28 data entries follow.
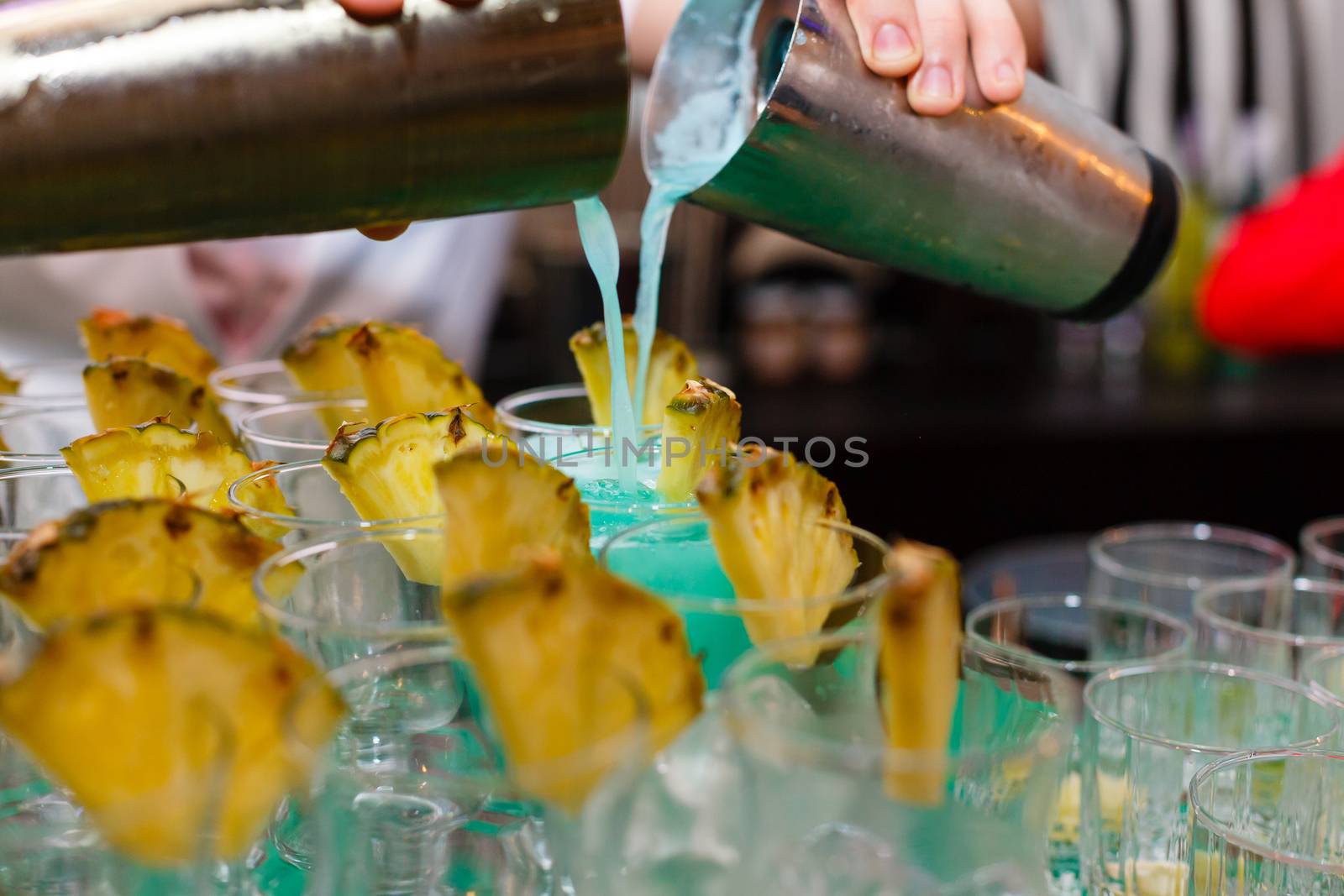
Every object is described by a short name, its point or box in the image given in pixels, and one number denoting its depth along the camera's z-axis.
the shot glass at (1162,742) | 0.59
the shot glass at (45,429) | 0.78
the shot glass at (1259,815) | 0.54
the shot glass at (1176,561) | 0.91
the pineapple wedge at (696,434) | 0.61
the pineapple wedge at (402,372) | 0.73
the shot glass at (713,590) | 0.49
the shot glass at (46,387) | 0.83
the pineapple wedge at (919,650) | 0.43
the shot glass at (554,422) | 0.72
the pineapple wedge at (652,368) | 0.75
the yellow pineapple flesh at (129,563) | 0.49
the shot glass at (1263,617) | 0.76
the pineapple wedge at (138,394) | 0.73
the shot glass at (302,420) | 0.77
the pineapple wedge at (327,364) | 0.82
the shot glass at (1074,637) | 0.68
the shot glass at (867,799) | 0.40
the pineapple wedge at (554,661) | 0.42
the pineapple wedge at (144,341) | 0.85
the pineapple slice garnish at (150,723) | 0.42
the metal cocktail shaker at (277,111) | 0.61
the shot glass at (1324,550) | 0.88
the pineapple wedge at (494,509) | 0.51
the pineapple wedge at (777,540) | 0.50
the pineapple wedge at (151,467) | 0.61
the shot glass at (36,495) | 0.67
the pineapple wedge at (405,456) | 0.58
